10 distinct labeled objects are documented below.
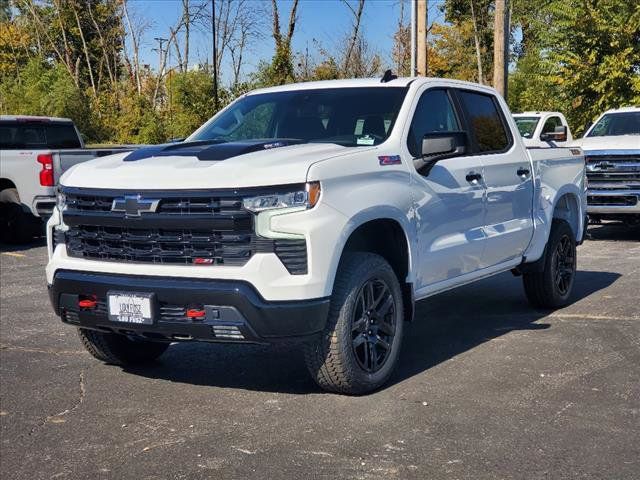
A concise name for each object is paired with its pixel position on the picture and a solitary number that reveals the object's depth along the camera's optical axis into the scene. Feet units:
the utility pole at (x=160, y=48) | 148.27
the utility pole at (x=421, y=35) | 75.87
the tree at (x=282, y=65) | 95.45
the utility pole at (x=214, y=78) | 95.21
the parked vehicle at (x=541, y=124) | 57.57
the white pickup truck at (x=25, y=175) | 40.88
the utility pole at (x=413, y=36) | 78.23
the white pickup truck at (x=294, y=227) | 15.58
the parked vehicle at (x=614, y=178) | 42.68
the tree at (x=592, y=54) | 67.56
